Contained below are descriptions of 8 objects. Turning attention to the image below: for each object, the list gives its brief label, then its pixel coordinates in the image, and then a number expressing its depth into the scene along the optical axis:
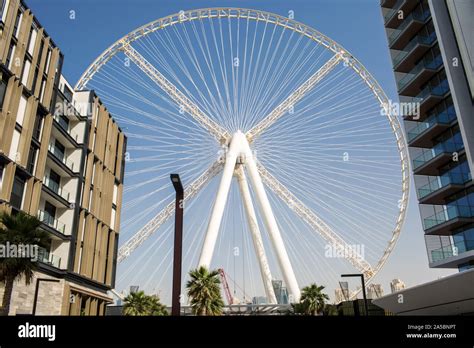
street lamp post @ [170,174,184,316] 21.77
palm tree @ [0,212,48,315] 24.00
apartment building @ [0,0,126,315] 31.97
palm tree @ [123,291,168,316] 45.34
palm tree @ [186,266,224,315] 36.09
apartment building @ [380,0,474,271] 28.20
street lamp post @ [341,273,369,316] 31.98
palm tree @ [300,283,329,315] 45.41
